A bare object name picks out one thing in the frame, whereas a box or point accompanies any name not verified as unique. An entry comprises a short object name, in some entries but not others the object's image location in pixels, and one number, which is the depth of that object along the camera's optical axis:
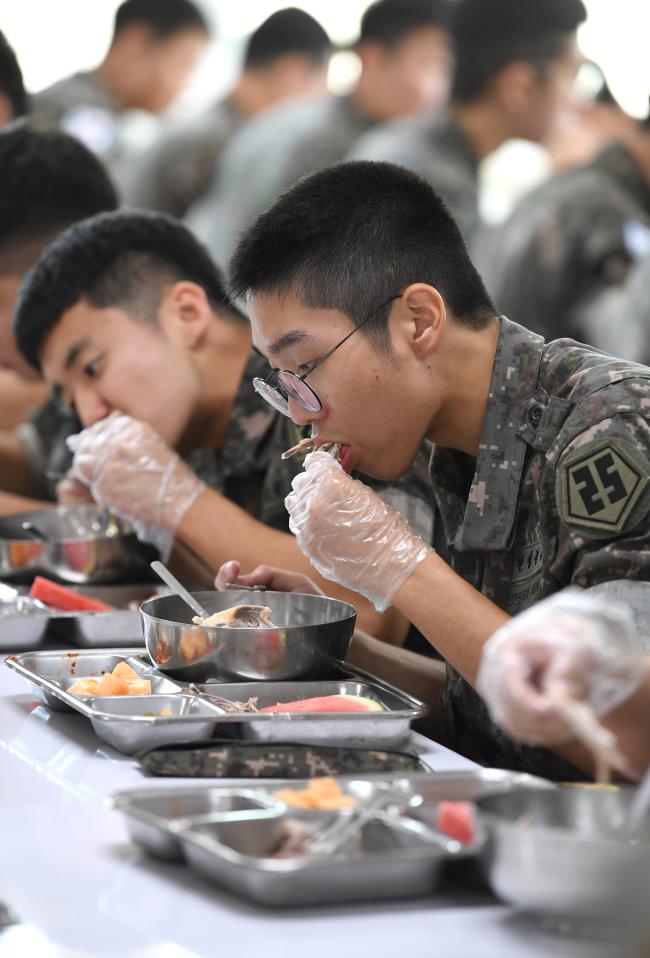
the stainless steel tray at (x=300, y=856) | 2.77
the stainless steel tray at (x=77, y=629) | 5.30
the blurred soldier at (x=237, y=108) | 15.20
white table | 2.65
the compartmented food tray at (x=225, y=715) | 3.79
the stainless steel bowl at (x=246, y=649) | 4.27
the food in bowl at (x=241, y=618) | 4.51
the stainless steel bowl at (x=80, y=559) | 6.49
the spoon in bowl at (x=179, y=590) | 4.77
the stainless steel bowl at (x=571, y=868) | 2.60
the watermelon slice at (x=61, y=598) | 5.77
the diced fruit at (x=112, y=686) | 4.20
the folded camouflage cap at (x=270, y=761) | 3.53
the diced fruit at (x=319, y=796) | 3.05
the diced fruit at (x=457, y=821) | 2.89
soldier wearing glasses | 4.18
